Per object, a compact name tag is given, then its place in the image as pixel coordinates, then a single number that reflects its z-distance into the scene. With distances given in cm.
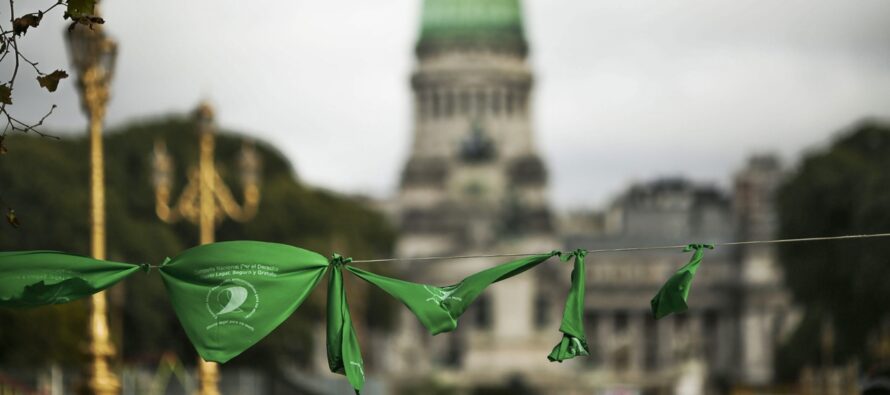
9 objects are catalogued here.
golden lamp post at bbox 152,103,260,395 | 4241
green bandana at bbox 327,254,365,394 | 1834
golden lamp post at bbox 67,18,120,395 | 3553
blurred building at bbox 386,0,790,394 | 16000
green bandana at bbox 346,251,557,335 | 1836
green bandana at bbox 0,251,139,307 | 1841
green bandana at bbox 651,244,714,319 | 1833
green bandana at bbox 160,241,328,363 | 1828
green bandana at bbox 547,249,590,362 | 1834
